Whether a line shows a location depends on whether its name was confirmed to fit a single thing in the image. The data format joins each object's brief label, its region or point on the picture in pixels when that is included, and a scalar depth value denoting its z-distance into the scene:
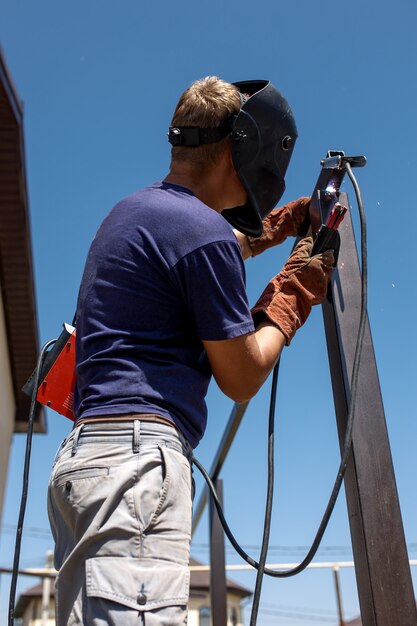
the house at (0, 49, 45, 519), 7.02
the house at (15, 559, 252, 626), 27.51
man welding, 1.22
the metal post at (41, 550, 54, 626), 17.56
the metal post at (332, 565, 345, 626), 8.14
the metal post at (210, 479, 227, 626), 4.95
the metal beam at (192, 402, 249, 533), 4.03
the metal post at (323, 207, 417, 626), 1.59
